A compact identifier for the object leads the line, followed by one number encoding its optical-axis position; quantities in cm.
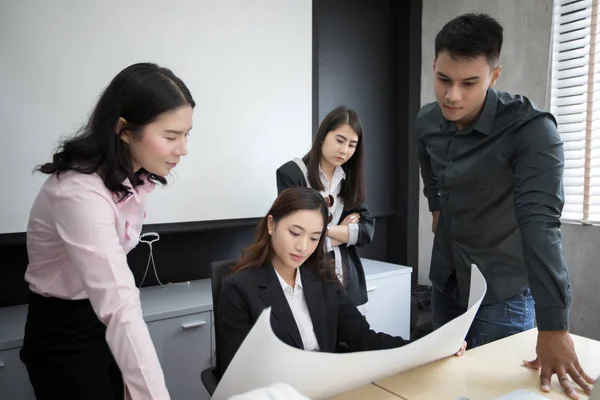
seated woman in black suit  133
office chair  129
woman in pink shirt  86
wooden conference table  93
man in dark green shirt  97
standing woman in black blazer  190
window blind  232
